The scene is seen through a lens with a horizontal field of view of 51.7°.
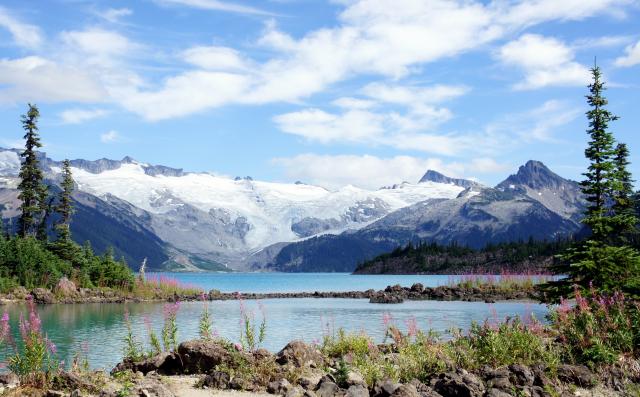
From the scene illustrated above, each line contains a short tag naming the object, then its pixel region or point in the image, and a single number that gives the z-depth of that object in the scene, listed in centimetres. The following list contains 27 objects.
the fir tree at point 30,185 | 8094
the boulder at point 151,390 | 1444
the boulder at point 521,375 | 1633
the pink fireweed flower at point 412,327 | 2109
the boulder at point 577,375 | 1673
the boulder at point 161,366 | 1862
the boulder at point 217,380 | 1670
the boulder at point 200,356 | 1839
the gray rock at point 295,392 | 1535
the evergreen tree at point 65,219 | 7375
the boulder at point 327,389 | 1550
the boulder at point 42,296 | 6400
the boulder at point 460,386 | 1529
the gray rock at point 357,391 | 1527
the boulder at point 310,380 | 1645
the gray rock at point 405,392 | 1452
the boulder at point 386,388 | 1519
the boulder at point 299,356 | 1905
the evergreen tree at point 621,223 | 3425
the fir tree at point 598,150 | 3556
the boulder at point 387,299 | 7319
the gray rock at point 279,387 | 1636
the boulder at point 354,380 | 1617
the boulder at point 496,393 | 1512
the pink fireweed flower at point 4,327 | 1504
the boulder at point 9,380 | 1617
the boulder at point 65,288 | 6738
